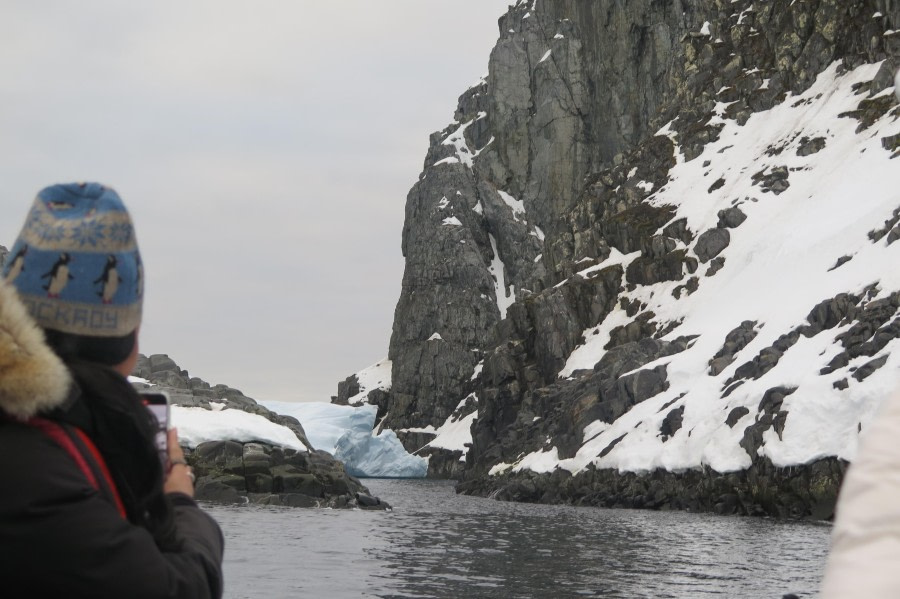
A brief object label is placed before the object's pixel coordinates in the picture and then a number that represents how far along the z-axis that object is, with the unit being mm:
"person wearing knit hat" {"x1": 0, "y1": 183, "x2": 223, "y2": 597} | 2945
